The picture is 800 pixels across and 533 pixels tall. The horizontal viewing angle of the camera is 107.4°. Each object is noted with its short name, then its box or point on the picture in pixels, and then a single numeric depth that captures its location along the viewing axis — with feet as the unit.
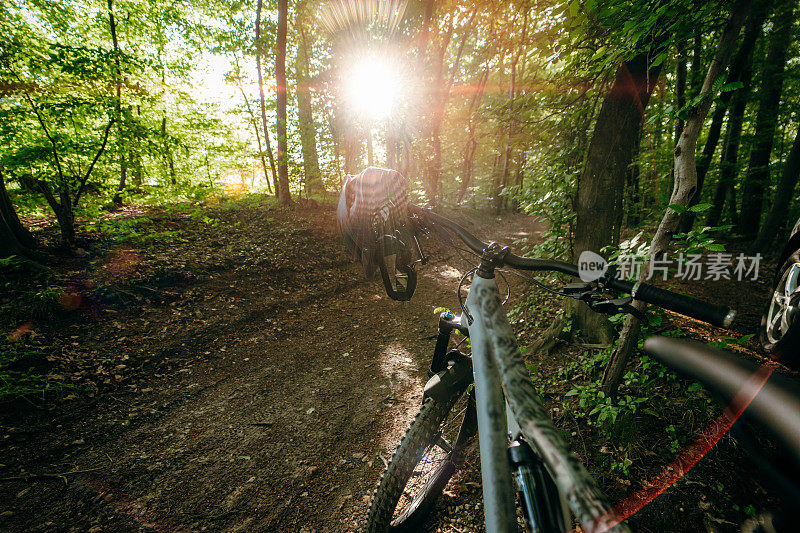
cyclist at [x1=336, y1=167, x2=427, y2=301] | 5.98
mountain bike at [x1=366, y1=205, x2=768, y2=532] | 3.08
